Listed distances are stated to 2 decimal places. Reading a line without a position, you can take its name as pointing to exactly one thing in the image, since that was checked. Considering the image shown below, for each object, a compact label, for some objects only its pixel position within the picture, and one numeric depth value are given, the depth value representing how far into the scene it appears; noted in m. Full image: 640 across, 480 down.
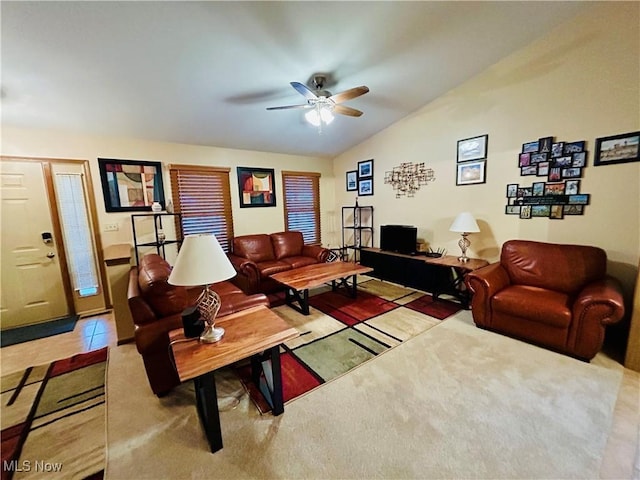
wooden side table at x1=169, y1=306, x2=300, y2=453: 1.43
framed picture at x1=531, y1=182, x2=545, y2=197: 3.01
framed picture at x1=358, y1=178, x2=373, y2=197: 5.09
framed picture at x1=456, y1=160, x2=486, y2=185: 3.48
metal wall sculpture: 4.14
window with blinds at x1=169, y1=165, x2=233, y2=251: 4.06
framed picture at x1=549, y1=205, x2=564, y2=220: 2.90
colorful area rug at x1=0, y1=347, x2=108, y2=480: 1.47
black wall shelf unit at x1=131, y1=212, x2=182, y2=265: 3.66
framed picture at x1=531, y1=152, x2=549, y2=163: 2.95
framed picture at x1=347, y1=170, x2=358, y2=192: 5.38
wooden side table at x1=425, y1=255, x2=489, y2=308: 3.30
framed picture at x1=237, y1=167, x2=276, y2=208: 4.66
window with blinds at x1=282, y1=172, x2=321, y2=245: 5.28
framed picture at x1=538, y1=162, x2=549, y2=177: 2.95
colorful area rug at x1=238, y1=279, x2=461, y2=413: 2.18
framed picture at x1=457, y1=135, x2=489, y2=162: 3.43
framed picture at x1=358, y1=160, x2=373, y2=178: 5.03
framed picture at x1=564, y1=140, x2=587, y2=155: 2.71
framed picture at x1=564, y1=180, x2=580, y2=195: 2.77
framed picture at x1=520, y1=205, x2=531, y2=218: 3.12
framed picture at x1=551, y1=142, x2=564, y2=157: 2.83
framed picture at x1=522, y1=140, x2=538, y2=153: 3.01
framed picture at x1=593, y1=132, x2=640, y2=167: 2.43
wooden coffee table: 3.12
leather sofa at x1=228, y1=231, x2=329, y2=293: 3.83
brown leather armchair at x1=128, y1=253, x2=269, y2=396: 1.83
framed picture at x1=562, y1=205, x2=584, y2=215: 2.77
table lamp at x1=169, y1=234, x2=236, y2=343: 1.47
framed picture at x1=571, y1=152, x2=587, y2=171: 2.71
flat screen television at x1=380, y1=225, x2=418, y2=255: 4.20
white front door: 3.09
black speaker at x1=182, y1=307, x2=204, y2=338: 1.62
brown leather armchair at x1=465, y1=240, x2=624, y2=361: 2.17
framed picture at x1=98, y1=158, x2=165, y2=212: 3.52
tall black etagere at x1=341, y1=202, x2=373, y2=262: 5.27
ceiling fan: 2.43
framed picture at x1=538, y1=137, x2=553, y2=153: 2.90
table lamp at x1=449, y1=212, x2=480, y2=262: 3.34
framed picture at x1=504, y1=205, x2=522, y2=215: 3.21
